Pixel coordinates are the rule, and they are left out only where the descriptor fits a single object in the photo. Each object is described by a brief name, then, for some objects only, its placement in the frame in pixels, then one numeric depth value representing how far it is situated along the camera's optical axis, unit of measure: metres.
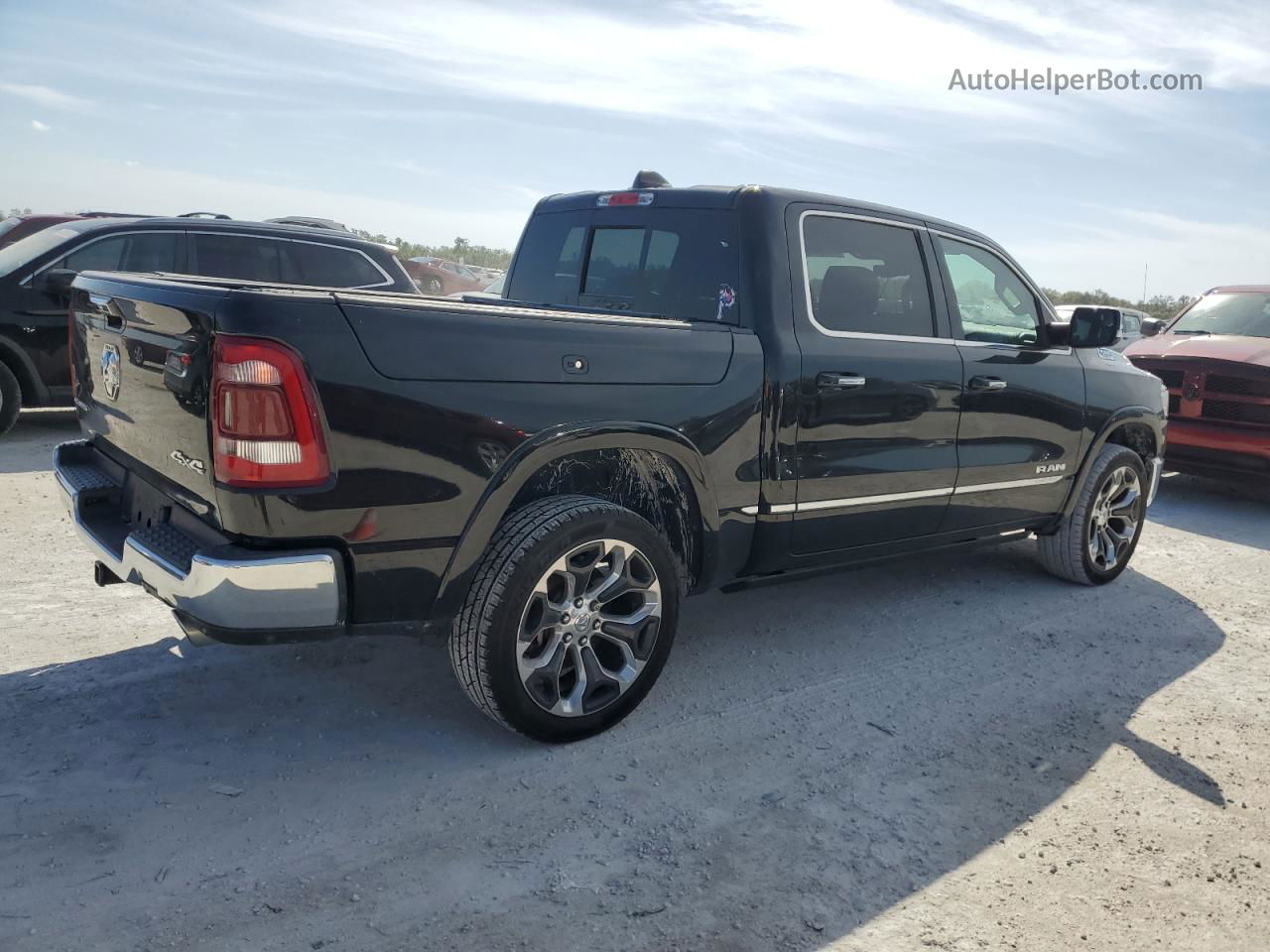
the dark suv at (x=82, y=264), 8.02
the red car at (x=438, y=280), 26.77
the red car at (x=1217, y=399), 7.87
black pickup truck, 2.76
